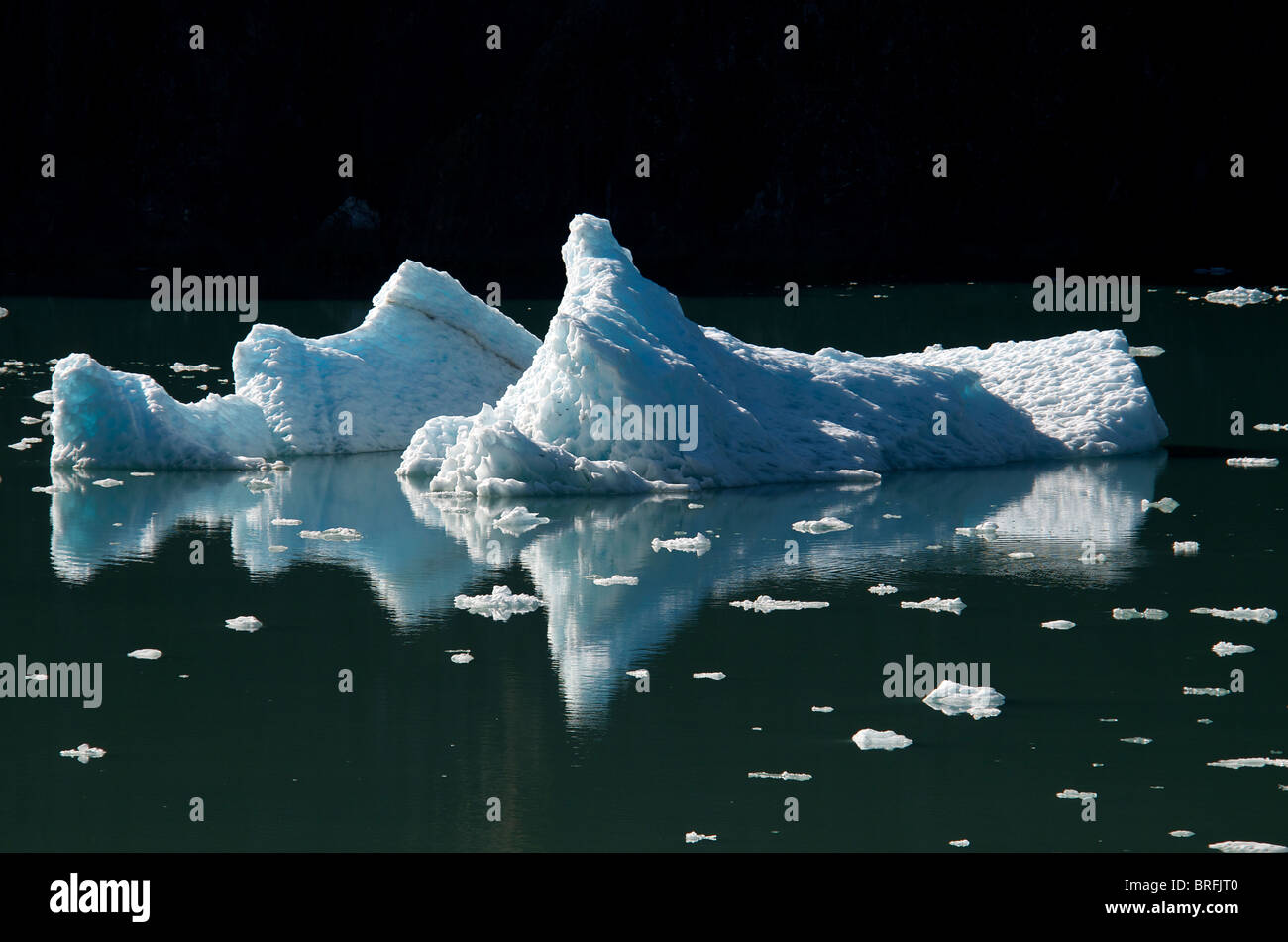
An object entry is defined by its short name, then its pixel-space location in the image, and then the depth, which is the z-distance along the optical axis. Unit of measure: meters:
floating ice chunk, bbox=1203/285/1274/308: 62.09
